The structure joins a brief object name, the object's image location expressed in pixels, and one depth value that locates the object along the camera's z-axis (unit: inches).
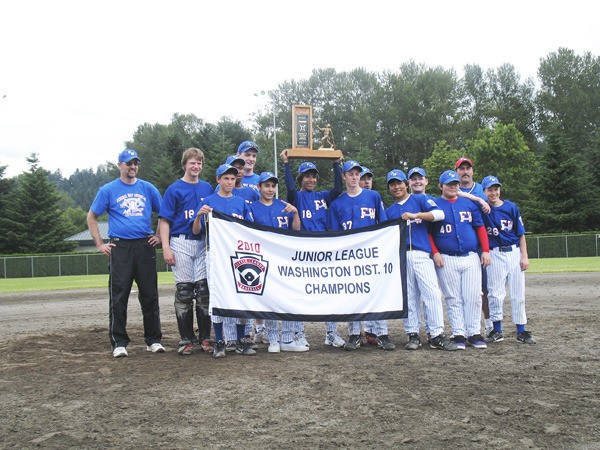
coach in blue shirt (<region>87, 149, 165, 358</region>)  276.7
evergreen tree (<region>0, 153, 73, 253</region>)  1740.9
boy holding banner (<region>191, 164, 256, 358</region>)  265.1
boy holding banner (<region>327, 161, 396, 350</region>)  278.7
